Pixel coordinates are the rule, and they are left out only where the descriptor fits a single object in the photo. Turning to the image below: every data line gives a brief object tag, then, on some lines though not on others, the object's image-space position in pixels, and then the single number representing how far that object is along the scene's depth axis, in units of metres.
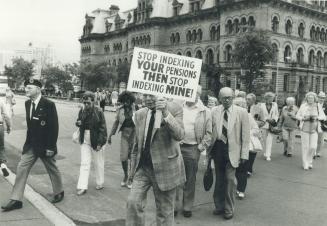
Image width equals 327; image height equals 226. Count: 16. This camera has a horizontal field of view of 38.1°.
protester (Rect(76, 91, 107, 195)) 8.01
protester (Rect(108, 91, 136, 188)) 8.80
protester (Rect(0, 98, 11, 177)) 8.65
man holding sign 4.94
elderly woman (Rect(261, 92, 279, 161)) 12.16
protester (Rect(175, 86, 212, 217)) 6.79
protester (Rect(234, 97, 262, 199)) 7.93
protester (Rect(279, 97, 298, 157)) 13.72
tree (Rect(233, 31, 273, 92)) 39.94
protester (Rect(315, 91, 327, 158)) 13.97
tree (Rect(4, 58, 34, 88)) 111.56
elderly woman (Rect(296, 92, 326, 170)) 11.31
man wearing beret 6.92
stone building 49.72
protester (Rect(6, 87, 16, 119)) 17.68
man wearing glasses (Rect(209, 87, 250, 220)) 6.75
